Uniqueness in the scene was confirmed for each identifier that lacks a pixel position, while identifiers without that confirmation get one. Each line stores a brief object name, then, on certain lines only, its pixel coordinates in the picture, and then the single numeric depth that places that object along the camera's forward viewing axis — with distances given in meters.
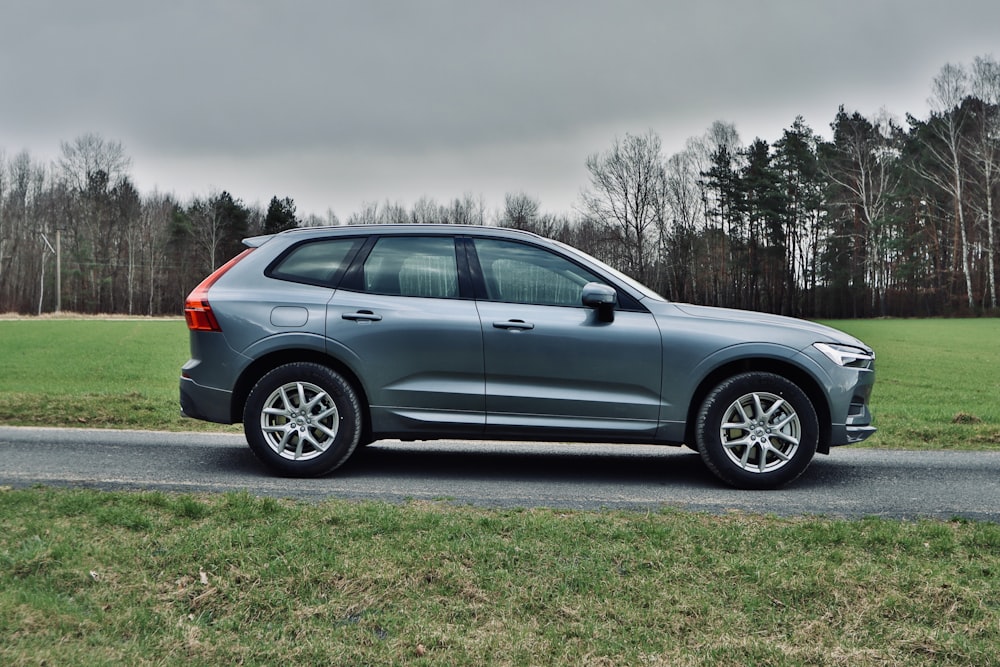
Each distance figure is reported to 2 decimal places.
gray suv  5.86
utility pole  63.56
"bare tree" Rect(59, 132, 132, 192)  74.56
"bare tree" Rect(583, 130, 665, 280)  54.69
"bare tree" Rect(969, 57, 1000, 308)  50.31
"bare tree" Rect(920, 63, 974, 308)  51.44
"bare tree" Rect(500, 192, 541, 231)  60.84
